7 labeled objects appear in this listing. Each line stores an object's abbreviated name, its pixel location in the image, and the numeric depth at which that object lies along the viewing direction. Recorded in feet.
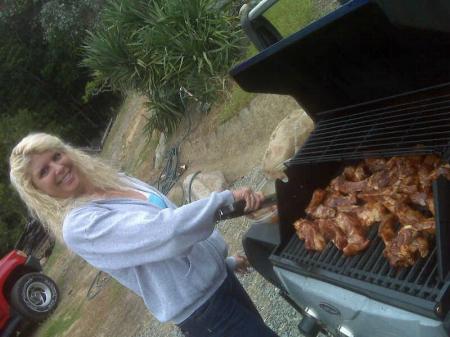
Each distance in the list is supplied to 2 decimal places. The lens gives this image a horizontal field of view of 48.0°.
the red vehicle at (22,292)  25.02
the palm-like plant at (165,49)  25.90
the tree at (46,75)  52.47
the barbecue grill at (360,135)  5.77
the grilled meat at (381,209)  6.35
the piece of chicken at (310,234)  7.45
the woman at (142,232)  6.74
